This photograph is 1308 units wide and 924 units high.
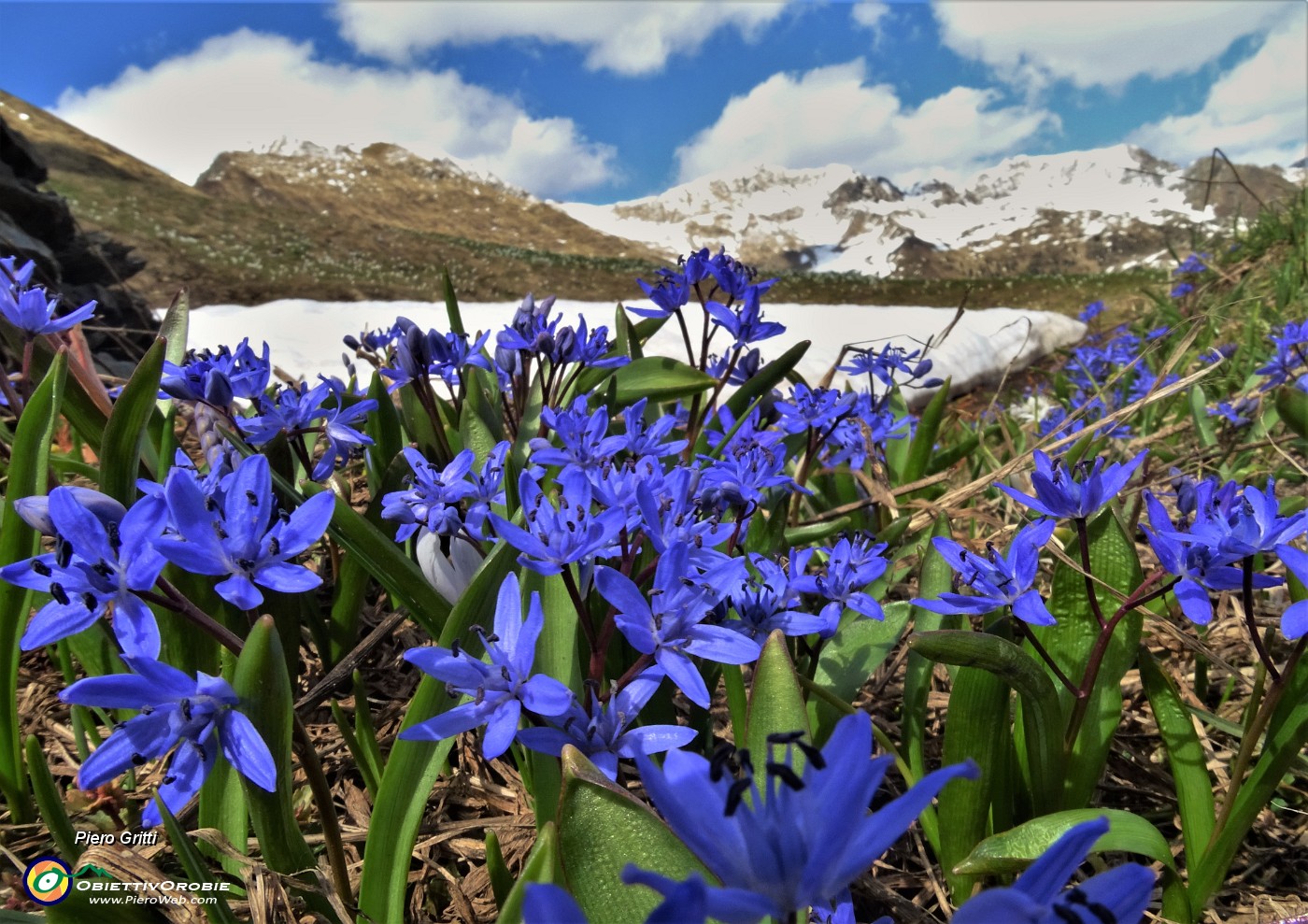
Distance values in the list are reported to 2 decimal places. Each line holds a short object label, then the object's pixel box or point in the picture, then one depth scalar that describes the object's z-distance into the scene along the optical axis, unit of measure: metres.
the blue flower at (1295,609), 0.11
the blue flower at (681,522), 0.14
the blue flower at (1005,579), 0.13
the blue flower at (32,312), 0.17
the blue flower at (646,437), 0.19
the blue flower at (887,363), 0.32
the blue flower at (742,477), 0.16
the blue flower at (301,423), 0.18
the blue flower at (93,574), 0.11
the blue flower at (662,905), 0.06
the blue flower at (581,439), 0.17
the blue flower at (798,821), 0.06
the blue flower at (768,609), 0.14
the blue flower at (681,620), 0.12
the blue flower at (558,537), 0.13
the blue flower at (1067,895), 0.06
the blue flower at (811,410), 0.23
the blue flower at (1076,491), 0.14
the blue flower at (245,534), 0.11
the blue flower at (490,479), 0.17
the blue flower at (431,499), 0.16
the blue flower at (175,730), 0.10
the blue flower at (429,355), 0.20
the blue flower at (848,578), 0.15
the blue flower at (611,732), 0.11
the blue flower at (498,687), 0.11
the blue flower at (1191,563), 0.13
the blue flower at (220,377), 0.17
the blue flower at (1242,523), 0.13
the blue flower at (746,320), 0.23
